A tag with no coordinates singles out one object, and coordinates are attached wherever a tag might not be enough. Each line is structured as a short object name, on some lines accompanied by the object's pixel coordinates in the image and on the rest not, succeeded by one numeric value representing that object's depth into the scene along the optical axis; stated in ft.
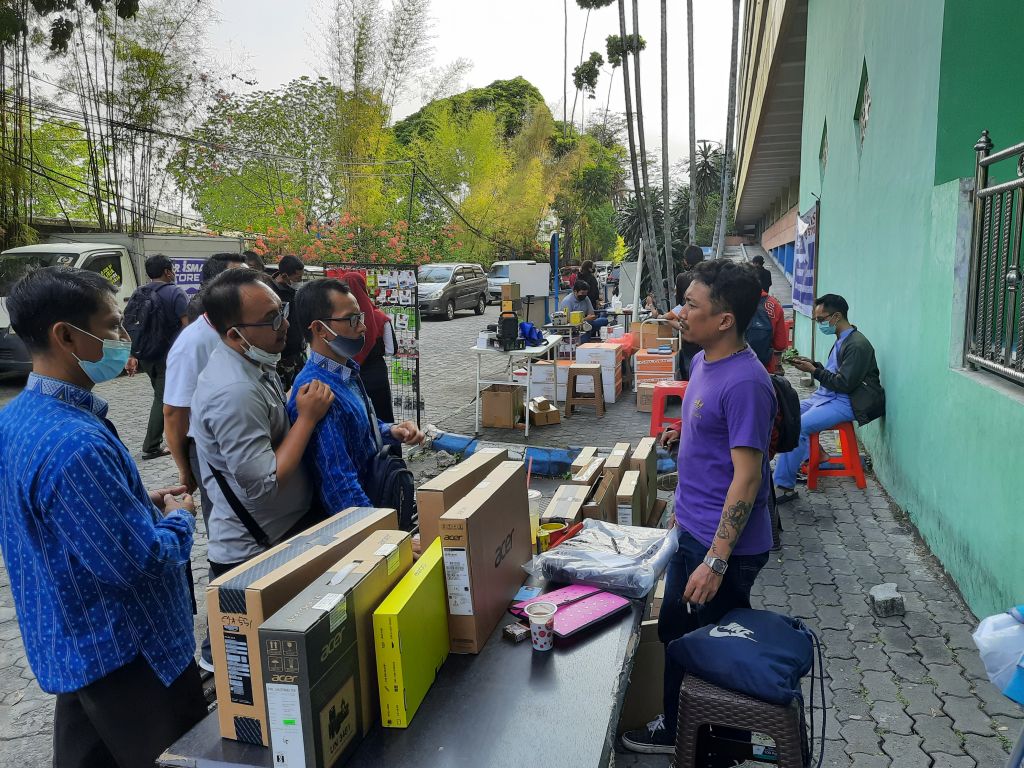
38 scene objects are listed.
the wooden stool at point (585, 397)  29.09
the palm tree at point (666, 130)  49.82
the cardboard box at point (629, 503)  12.66
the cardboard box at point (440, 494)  6.89
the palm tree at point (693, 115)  53.83
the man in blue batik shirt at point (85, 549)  5.44
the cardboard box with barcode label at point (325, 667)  4.70
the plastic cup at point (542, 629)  6.56
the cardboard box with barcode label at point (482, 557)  6.29
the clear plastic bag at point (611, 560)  7.70
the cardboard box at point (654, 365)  29.96
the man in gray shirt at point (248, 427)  7.41
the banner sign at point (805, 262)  34.63
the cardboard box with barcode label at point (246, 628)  5.10
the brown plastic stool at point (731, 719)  7.05
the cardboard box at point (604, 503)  11.30
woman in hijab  18.80
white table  25.08
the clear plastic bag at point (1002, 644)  5.97
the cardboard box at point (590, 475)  12.62
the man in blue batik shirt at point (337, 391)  8.12
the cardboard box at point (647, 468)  14.16
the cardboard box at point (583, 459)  14.39
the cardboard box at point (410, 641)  5.38
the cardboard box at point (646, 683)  9.39
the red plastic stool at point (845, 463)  18.99
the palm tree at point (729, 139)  49.19
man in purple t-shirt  7.81
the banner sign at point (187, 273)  41.06
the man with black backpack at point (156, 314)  20.12
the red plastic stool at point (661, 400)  22.98
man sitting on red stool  18.03
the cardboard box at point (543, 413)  26.78
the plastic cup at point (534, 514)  9.39
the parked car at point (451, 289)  66.08
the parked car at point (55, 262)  33.12
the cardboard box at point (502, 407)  26.03
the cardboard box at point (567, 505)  10.64
